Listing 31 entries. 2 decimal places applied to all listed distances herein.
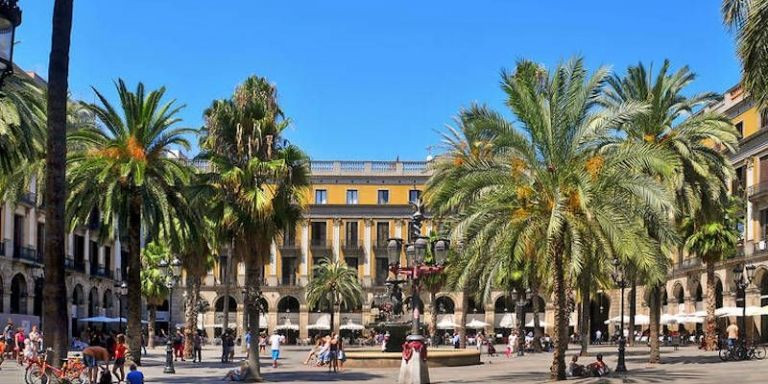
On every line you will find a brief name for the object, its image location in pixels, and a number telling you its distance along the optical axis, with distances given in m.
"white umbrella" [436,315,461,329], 77.69
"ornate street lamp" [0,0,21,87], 9.40
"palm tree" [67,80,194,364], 27.08
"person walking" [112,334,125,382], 25.43
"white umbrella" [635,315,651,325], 70.65
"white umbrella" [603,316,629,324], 75.39
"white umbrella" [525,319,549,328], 83.15
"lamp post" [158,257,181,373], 32.72
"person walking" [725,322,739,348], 37.01
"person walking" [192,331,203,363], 42.41
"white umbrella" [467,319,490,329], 75.00
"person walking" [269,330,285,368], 37.78
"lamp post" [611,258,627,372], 29.86
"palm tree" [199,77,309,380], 27.80
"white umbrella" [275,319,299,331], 82.38
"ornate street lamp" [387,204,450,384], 24.94
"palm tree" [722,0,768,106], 17.19
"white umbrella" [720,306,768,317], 50.66
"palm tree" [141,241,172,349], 57.94
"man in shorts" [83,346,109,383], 21.84
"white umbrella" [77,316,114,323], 58.74
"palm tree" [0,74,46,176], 17.77
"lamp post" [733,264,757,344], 38.69
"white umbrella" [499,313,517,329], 80.69
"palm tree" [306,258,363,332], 72.18
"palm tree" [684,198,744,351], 46.88
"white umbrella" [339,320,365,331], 79.00
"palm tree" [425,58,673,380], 23.77
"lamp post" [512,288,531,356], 50.66
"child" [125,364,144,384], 18.48
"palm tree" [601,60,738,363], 33.94
